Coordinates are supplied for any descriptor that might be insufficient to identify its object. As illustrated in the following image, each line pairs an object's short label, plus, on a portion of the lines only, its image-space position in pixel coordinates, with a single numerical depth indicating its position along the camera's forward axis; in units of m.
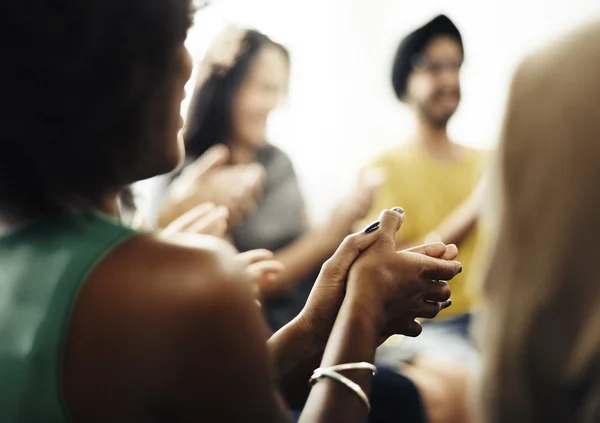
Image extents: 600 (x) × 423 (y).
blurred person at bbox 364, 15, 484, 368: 1.05
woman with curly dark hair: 0.42
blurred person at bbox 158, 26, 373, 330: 1.36
